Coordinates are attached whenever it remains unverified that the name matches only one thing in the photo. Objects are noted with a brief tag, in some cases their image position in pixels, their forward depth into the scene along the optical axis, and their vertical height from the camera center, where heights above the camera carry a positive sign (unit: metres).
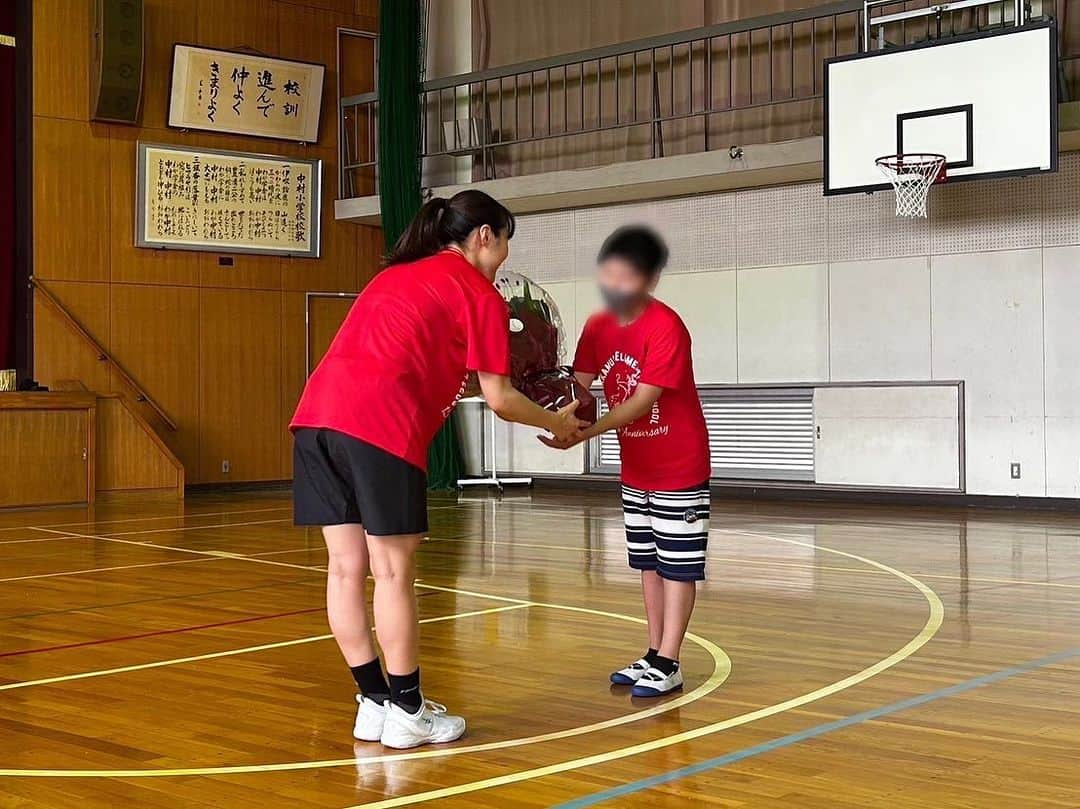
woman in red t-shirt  3.28 -0.11
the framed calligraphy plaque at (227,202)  12.82 +1.80
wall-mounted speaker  12.06 +2.88
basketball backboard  9.06 +1.91
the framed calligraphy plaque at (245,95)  12.91 +2.83
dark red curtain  12.00 +1.75
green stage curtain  13.39 +2.50
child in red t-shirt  3.88 -0.11
